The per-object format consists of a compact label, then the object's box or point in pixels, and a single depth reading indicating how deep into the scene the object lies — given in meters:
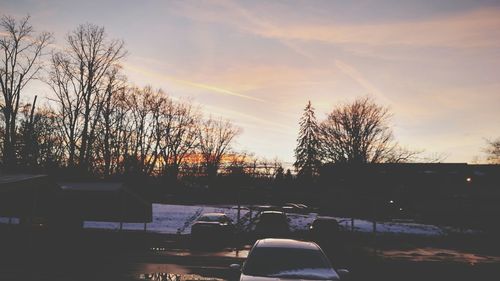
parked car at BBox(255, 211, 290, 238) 27.64
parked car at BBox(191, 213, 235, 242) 24.80
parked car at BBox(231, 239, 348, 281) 6.66
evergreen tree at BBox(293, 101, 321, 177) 71.56
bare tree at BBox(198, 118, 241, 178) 87.25
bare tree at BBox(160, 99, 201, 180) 69.69
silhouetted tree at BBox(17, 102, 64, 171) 58.37
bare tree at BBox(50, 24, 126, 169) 46.78
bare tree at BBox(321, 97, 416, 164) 59.69
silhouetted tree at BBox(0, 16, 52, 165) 41.81
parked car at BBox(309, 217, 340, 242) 27.44
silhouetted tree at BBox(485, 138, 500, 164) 82.94
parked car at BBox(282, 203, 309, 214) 43.87
